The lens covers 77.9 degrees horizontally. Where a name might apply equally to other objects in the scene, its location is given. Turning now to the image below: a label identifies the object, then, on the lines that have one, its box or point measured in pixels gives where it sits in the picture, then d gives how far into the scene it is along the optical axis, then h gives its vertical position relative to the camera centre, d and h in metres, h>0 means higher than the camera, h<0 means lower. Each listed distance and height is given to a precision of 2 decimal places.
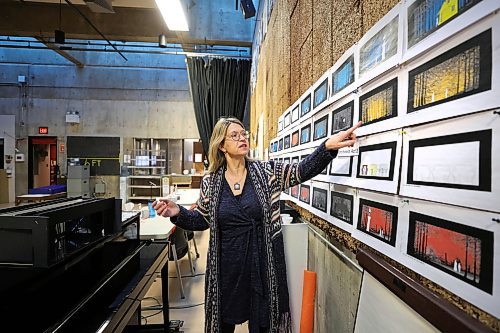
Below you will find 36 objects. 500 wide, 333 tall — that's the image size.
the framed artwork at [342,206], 1.10 -0.16
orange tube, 1.56 -0.71
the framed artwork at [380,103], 0.82 +0.18
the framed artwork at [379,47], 0.83 +0.35
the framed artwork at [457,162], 0.51 +0.01
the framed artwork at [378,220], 0.81 -0.16
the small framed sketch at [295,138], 1.96 +0.16
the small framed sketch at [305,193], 1.70 -0.17
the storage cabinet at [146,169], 8.19 -0.25
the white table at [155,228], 2.26 -0.54
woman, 1.40 -0.39
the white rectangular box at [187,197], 4.35 -0.58
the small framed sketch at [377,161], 0.82 +0.01
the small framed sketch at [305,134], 1.68 +0.16
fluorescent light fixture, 3.92 +2.01
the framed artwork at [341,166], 1.12 -0.01
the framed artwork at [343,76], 1.10 +0.34
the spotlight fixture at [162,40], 5.80 +2.26
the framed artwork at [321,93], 1.38 +0.33
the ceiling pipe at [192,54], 6.64 +2.45
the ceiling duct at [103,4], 4.46 +2.31
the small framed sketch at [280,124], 2.66 +0.34
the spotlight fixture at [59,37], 5.55 +2.18
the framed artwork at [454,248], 0.52 -0.16
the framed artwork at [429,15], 0.58 +0.31
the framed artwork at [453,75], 0.53 +0.18
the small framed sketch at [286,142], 2.28 +0.16
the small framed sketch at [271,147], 3.22 +0.16
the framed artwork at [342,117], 1.11 +0.18
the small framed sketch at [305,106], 1.68 +0.33
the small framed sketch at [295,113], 1.99 +0.33
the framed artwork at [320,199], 1.38 -0.17
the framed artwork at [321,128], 1.39 +0.17
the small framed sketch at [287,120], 2.27 +0.33
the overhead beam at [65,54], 7.06 +2.71
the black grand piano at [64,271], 0.99 -0.42
